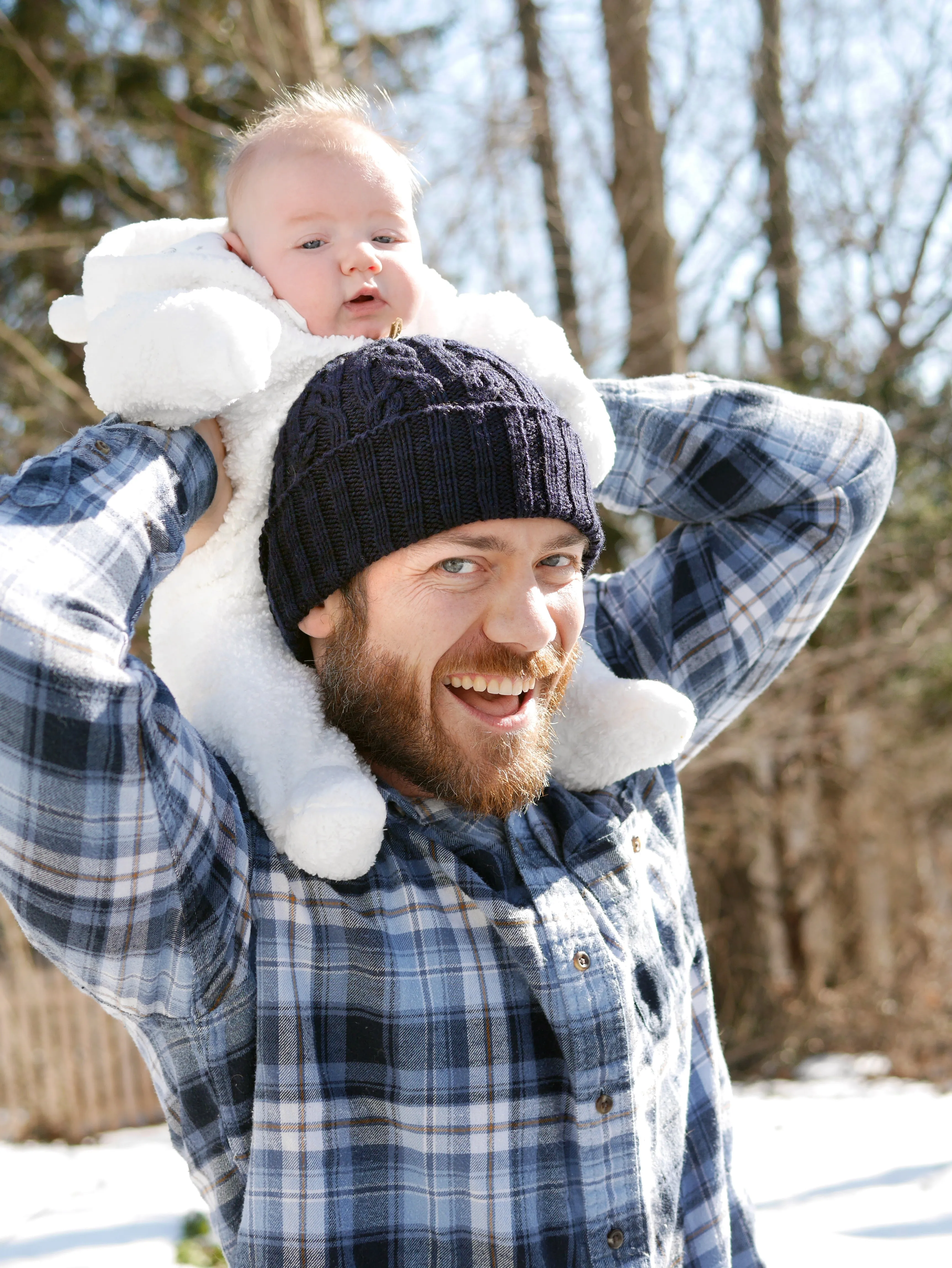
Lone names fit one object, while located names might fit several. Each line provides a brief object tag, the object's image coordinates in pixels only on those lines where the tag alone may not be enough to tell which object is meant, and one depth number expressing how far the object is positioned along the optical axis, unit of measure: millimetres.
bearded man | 1179
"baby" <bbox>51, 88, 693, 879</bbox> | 1344
